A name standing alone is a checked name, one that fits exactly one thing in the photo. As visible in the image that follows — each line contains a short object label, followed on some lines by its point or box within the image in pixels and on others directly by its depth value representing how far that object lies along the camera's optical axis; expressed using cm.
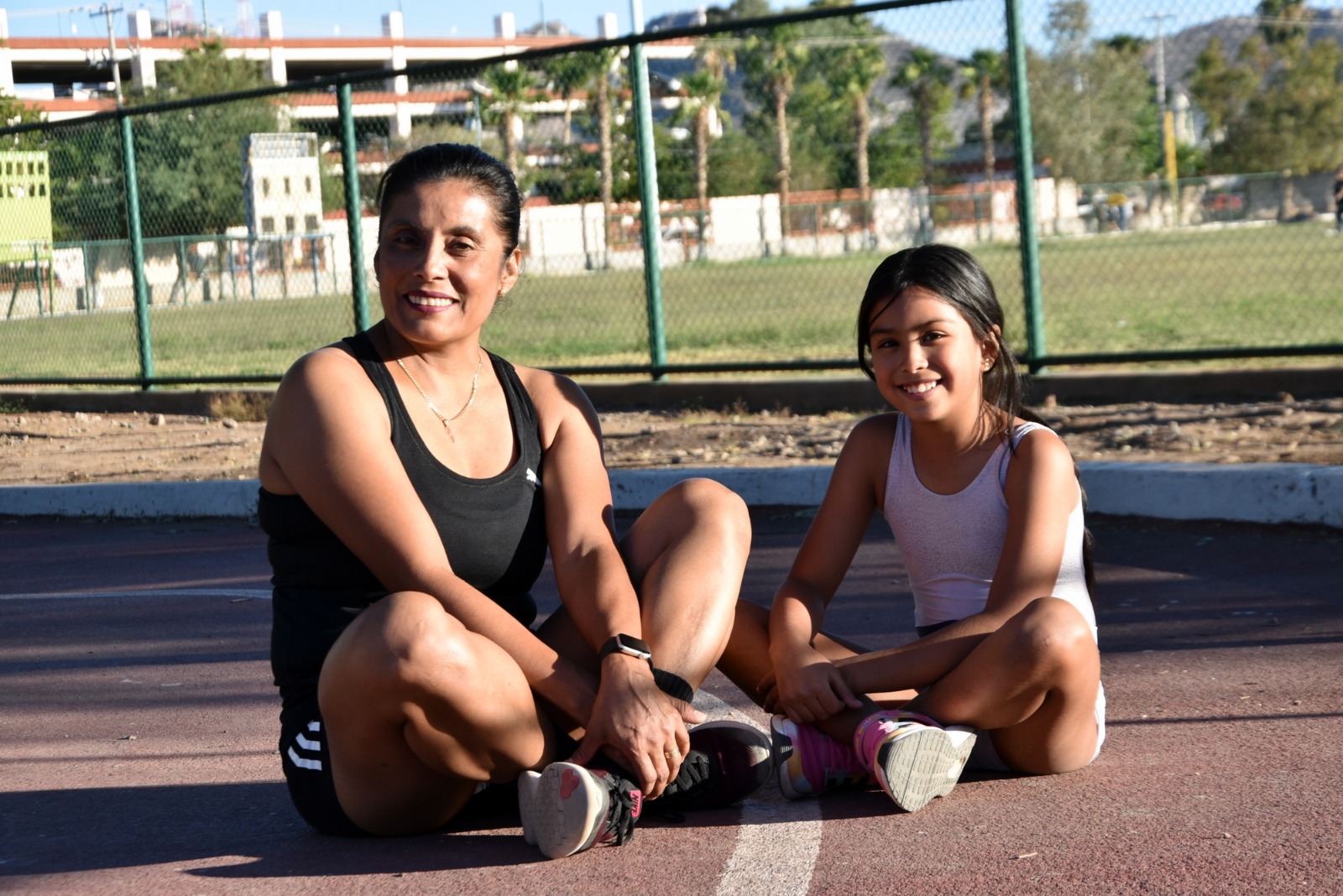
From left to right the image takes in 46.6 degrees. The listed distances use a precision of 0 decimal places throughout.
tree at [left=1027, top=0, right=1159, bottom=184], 1355
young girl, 321
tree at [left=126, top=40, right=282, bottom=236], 1377
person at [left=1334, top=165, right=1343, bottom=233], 1854
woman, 300
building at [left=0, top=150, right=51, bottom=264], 1425
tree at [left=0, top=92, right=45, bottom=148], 4884
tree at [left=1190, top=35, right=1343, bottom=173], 1364
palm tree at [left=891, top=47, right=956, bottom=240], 1336
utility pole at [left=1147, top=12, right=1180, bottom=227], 1638
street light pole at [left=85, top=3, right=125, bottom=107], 5988
